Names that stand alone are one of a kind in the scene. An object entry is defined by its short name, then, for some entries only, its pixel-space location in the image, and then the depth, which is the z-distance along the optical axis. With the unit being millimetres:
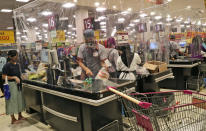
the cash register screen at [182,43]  7661
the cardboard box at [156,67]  3799
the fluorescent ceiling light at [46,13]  3235
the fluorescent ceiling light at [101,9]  3553
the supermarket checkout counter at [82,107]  2393
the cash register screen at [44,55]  3299
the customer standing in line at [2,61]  6654
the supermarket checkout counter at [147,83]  3465
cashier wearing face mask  2914
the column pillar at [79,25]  3053
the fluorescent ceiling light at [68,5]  2877
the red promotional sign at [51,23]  3086
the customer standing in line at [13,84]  3873
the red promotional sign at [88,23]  2887
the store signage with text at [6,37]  9142
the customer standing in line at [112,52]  4090
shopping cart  1422
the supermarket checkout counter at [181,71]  5395
